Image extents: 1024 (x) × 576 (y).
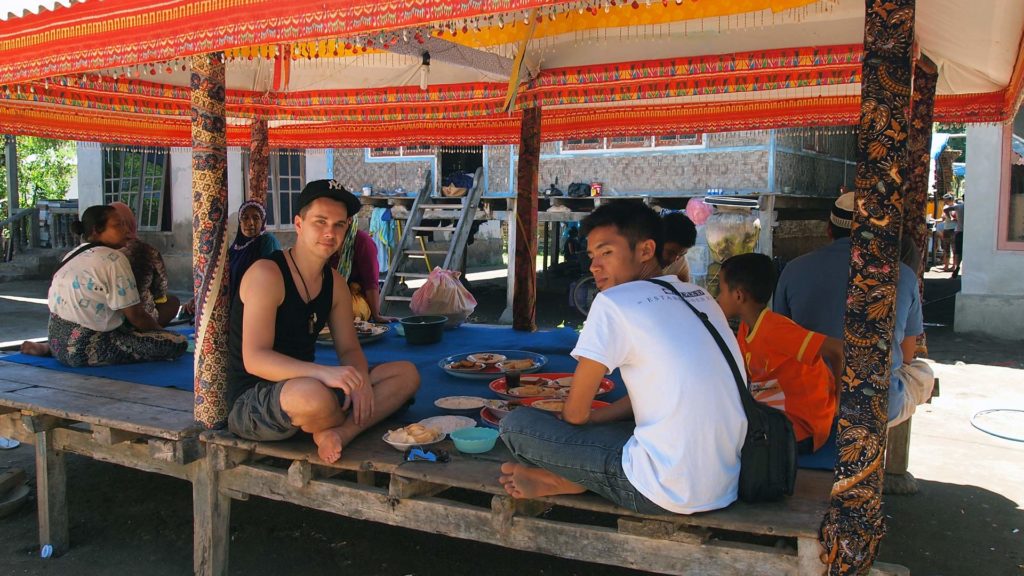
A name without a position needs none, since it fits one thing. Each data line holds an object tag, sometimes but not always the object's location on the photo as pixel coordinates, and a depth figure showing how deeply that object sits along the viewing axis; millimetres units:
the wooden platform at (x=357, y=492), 2510
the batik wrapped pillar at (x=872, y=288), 2287
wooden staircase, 11984
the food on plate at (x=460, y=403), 3811
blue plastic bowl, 3064
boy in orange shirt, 3088
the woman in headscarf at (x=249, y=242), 3777
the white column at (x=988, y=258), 9617
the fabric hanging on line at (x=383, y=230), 13672
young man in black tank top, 3061
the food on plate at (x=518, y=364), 4551
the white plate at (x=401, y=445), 3071
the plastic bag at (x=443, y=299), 6379
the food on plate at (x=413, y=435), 3098
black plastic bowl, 5535
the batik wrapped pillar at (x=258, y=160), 6816
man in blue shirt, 3568
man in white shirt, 2348
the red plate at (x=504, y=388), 4020
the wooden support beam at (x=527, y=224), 6156
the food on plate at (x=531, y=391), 3922
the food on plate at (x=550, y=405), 3420
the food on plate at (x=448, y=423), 3420
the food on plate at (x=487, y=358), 4798
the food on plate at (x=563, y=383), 4152
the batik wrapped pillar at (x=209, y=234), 3412
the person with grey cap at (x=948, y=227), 18109
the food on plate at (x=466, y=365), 4566
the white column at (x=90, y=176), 15281
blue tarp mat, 4043
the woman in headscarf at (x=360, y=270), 6348
